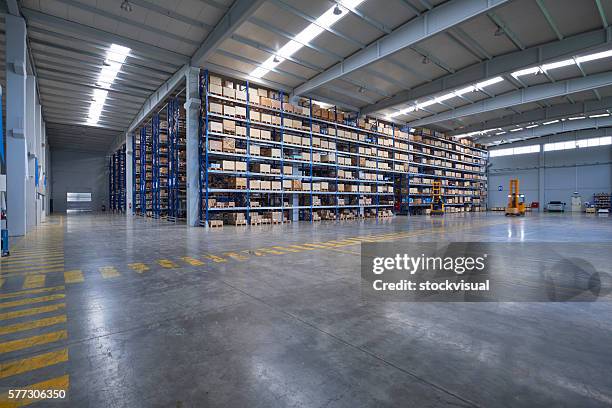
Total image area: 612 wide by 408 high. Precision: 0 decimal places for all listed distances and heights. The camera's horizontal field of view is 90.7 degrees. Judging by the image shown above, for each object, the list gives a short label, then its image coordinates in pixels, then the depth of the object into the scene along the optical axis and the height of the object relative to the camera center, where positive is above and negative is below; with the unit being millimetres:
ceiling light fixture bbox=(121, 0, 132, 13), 9680 +6308
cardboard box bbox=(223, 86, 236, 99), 14258 +5145
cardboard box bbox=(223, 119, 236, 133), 14319 +3553
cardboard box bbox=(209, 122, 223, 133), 13797 +3396
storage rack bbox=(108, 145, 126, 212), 29453 +2169
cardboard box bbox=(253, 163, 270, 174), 15312 +1654
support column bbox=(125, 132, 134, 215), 24578 +1919
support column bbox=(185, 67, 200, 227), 13898 +2579
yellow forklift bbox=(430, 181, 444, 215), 25141 -252
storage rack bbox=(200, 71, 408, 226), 14156 +2321
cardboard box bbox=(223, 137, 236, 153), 14202 +2645
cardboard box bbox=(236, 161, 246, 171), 14484 +1668
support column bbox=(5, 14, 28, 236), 9508 +2184
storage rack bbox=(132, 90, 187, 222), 16522 +2542
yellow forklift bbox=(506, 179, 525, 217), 21297 -477
